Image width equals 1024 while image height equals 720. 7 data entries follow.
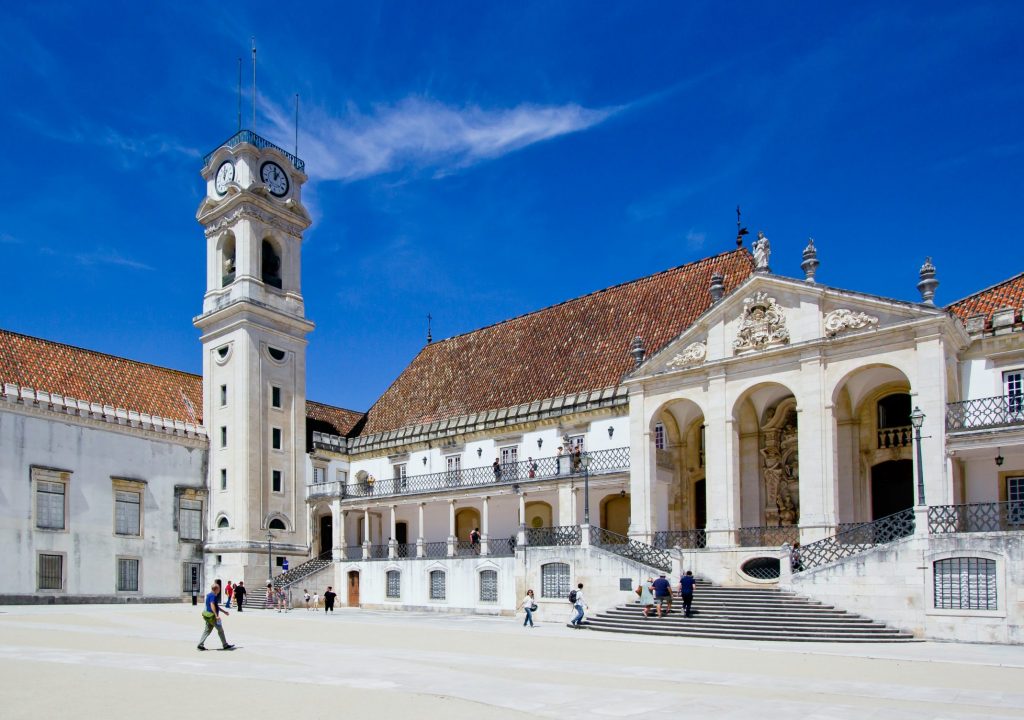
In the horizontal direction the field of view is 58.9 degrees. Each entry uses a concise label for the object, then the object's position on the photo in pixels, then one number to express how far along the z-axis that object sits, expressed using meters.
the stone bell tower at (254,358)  40.00
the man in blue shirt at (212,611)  16.03
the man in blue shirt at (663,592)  23.02
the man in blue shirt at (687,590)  22.62
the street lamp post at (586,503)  27.45
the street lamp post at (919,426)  21.08
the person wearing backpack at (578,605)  24.30
